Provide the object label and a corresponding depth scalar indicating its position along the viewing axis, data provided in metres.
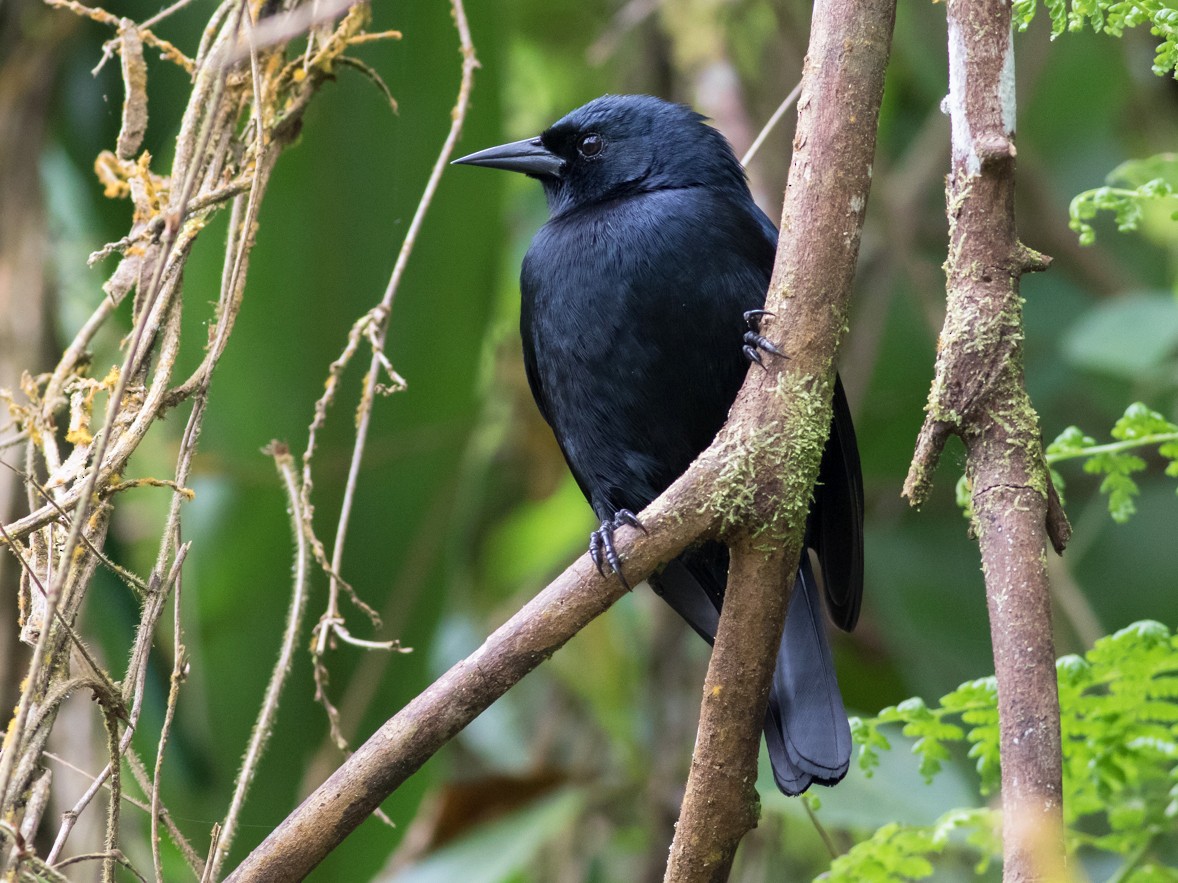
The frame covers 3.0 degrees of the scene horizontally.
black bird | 4.24
